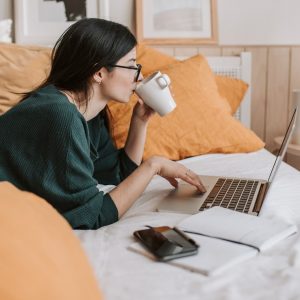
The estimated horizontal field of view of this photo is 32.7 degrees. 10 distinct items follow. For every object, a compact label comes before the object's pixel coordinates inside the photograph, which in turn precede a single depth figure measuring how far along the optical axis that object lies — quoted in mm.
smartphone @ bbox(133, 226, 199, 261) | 855
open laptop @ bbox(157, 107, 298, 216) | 1224
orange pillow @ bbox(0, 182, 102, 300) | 543
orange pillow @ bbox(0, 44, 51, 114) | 1887
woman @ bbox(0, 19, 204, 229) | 1128
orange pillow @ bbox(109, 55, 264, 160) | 1905
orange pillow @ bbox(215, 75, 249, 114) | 2369
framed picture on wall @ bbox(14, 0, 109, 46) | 2355
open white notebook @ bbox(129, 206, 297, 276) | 838
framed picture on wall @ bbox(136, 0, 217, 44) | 2467
